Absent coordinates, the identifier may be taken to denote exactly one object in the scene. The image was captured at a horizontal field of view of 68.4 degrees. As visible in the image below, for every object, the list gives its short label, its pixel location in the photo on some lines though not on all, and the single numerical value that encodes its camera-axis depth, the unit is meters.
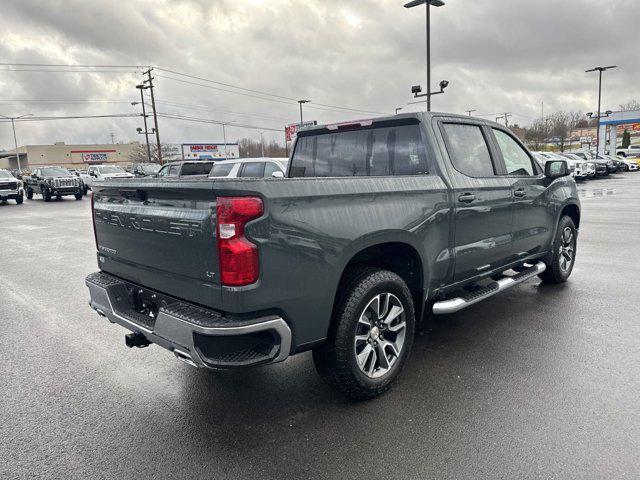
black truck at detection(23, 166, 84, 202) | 23.45
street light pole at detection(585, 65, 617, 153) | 38.53
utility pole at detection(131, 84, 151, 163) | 45.69
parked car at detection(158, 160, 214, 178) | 18.69
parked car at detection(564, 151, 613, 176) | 31.52
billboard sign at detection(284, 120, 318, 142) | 40.27
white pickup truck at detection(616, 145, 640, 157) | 53.49
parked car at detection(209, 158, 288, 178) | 13.12
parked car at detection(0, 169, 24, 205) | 22.61
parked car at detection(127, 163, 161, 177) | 34.41
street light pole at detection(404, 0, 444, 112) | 18.97
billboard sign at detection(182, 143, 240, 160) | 58.81
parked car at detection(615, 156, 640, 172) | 38.83
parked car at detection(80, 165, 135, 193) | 28.75
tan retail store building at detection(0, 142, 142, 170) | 94.81
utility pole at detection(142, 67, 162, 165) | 42.89
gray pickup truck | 2.55
